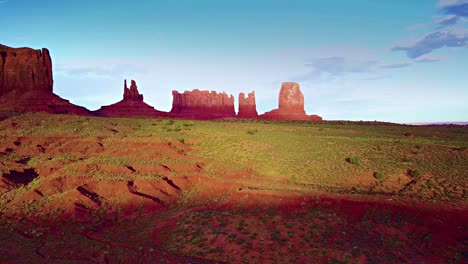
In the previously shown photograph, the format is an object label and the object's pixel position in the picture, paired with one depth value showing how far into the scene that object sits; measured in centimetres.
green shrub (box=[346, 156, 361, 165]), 3082
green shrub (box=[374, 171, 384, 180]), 2802
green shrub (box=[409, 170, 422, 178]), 2788
